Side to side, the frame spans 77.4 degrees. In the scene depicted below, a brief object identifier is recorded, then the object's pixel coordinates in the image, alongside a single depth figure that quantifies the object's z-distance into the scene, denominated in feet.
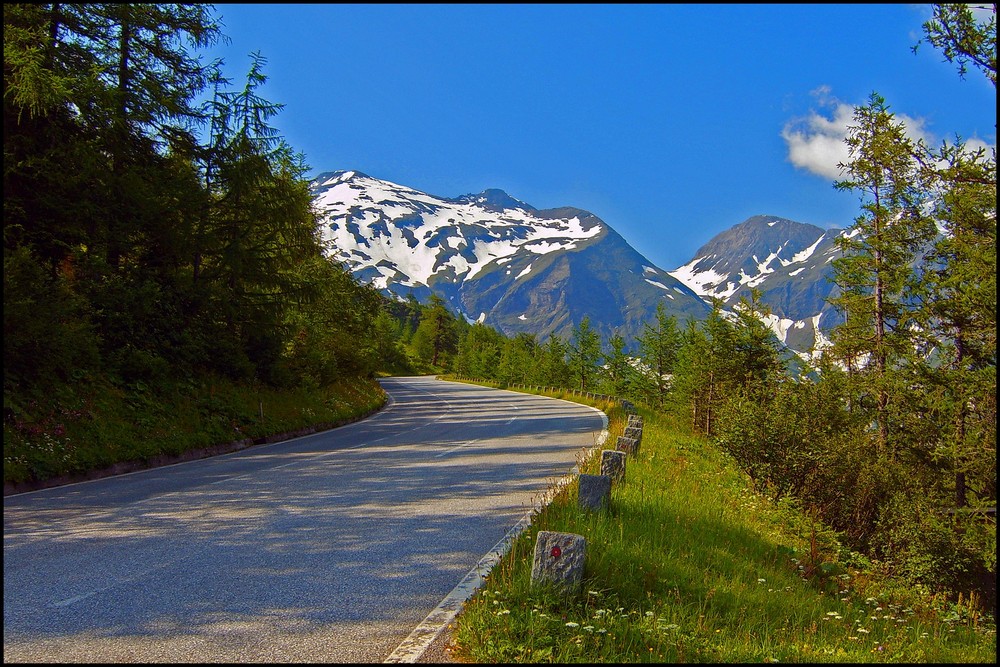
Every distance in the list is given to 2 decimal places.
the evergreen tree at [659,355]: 175.11
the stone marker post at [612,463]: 30.42
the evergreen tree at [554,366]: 230.87
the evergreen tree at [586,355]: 211.20
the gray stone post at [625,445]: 40.68
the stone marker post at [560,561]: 15.85
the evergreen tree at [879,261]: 58.54
